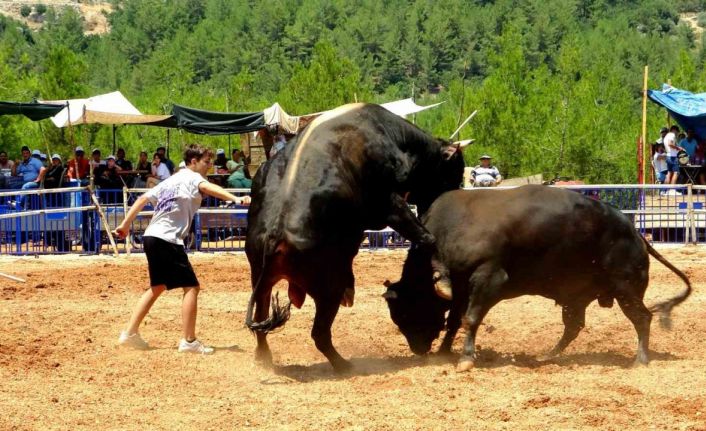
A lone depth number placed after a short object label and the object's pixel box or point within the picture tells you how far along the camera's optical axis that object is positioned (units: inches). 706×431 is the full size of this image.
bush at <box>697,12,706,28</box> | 6177.7
